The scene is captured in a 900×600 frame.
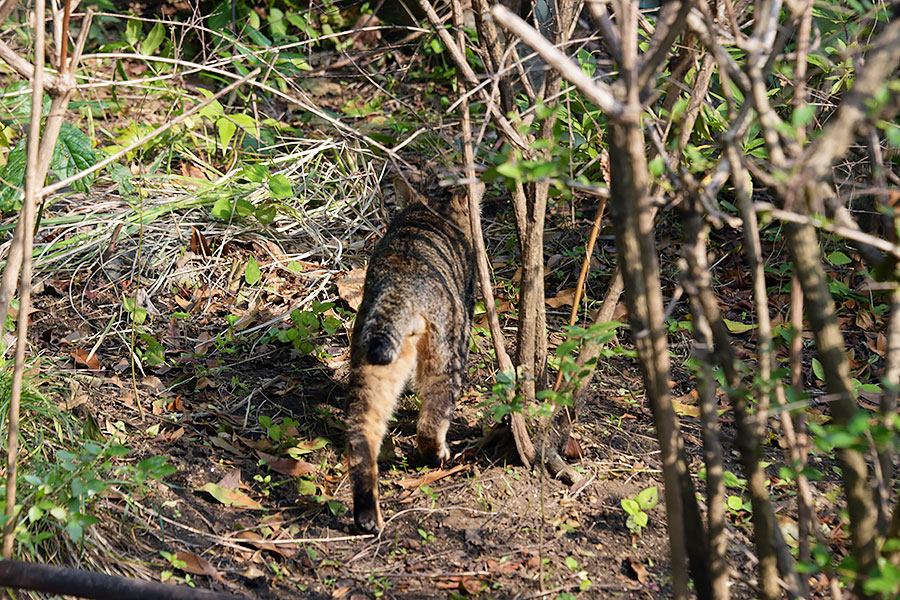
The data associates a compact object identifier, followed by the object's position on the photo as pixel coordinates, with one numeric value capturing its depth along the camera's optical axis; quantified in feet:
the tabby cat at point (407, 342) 23.75
